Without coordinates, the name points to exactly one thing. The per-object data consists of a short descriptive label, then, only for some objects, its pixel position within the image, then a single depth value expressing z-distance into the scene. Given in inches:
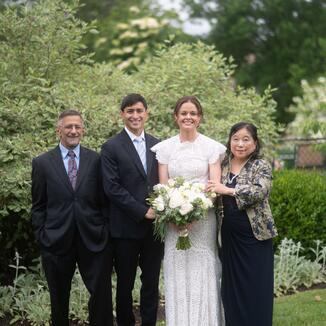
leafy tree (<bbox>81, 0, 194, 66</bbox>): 764.0
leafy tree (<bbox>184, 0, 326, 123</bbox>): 969.5
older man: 213.9
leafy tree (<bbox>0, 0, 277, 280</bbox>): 277.1
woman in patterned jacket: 209.5
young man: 214.5
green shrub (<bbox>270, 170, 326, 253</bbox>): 353.7
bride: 214.8
